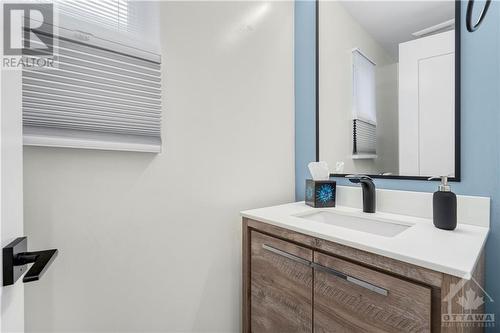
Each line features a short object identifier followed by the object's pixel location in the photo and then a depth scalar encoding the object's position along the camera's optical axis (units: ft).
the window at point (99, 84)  2.52
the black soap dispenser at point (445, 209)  2.81
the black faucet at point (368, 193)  3.75
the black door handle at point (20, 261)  1.39
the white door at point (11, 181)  1.41
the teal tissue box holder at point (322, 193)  4.15
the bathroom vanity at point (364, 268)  2.03
